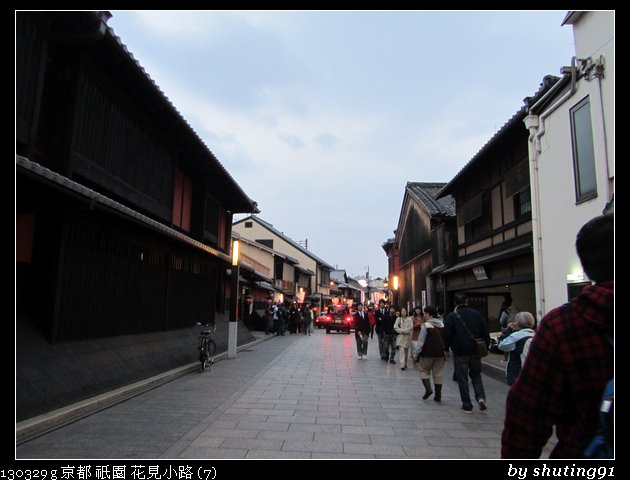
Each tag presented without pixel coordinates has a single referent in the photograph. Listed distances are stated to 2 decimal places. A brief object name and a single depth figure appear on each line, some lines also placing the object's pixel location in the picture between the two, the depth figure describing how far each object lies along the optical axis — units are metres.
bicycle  11.73
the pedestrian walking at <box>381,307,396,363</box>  14.70
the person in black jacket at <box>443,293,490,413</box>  7.68
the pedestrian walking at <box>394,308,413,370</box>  12.91
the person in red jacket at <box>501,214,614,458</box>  1.90
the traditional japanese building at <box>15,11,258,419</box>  6.84
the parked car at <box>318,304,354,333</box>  33.59
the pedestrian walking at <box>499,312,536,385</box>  6.59
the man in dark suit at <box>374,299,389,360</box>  14.85
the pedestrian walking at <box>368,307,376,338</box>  20.08
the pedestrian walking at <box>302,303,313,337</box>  30.27
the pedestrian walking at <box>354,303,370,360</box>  15.49
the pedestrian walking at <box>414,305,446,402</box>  8.55
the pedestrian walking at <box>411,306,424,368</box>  12.38
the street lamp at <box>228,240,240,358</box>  14.69
